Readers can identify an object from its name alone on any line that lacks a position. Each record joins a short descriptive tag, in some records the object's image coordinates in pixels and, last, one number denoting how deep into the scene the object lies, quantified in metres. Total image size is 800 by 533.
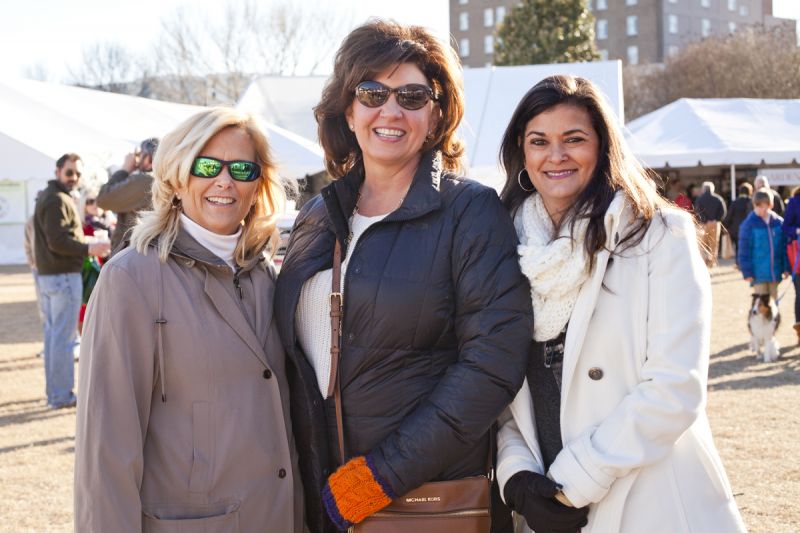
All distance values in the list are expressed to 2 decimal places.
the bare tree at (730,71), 37.50
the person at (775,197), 12.81
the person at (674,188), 22.73
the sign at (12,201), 24.34
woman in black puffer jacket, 2.32
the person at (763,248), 9.48
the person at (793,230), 9.66
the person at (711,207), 18.30
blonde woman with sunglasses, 2.34
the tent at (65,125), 16.45
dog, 9.23
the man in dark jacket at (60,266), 7.64
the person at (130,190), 6.15
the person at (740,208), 17.22
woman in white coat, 2.26
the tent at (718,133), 20.16
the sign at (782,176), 24.05
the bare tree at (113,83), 54.88
